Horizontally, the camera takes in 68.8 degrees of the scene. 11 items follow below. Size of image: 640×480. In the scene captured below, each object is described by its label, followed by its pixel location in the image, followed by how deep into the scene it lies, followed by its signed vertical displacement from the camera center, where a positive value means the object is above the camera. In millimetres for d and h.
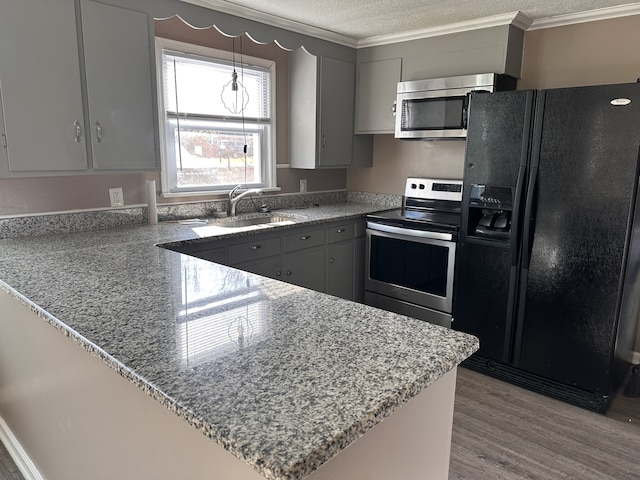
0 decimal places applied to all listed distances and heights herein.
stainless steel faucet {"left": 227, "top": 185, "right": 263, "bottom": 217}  3479 -316
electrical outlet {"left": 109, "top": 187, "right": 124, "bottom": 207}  2915 -267
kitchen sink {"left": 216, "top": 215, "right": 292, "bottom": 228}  3316 -474
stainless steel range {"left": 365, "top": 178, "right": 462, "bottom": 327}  3311 -683
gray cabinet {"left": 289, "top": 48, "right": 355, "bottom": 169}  3781 +400
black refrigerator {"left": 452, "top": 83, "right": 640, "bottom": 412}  2424 -429
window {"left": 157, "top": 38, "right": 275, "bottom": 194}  3223 +267
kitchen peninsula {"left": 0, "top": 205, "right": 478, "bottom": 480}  860 -462
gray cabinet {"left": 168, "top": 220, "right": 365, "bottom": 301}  2877 -674
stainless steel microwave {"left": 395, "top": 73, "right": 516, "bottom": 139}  3258 +410
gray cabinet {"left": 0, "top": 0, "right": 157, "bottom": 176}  2219 +326
